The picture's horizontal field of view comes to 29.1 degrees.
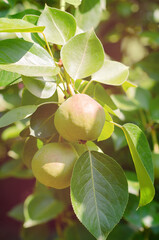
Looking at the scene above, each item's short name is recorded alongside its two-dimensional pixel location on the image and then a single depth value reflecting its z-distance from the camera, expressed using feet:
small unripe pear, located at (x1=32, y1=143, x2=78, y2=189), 2.03
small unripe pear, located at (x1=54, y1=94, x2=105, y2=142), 1.92
